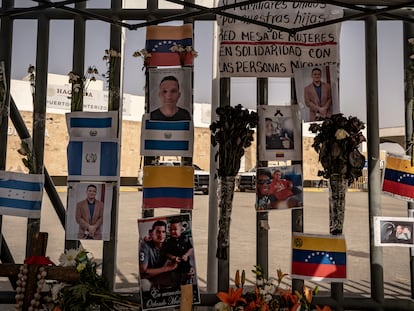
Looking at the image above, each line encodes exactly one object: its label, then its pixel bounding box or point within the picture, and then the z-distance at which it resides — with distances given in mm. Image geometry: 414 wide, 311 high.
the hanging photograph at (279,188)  2617
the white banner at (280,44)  2680
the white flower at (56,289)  2221
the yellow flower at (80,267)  2197
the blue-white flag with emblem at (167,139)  2645
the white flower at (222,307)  1976
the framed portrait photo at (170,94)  2670
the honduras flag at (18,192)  2691
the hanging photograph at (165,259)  2518
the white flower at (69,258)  2293
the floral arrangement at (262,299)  2004
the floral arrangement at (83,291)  2156
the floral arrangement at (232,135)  2488
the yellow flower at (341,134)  2361
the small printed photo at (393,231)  2625
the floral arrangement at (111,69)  2705
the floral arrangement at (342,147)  2414
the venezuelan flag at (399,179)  2668
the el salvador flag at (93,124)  2662
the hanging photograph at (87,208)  2662
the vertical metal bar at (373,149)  2664
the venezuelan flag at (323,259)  2508
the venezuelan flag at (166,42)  2688
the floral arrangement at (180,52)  2668
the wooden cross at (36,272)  2090
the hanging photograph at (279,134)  2643
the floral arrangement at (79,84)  2686
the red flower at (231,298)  2002
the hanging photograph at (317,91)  2625
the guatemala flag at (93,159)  2656
